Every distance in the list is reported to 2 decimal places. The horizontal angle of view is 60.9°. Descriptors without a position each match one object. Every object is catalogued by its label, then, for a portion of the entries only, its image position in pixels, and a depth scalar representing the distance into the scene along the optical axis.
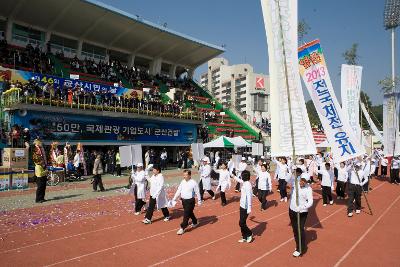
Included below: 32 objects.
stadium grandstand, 21.20
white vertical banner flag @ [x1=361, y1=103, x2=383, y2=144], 21.27
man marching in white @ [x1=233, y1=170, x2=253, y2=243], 8.16
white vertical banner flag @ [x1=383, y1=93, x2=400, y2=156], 17.51
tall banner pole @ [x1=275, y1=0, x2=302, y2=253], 7.32
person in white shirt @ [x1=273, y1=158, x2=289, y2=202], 14.11
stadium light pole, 43.10
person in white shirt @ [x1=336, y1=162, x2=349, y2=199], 13.34
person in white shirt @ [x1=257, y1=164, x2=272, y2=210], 12.42
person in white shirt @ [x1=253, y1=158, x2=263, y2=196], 12.82
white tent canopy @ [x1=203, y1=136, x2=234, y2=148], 25.06
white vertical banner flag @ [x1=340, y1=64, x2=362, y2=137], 14.67
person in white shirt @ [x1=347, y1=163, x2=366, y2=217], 11.24
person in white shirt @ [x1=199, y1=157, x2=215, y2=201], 13.90
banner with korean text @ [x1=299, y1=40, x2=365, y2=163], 10.94
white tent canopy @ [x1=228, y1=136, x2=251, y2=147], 25.67
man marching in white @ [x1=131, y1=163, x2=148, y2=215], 11.19
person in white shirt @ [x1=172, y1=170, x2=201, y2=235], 9.06
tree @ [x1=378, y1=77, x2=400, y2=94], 35.60
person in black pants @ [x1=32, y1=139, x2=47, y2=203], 13.05
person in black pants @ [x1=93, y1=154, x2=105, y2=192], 15.48
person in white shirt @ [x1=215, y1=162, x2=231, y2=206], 13.25
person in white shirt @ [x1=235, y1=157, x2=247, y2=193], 15.38
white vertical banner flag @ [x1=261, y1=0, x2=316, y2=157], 7.63
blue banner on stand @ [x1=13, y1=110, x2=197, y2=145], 20.81
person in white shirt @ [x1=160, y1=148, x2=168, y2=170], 27.19
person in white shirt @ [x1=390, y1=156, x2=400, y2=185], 19.63
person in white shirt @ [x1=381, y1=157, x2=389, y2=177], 22.45
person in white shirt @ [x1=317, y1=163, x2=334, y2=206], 12.84
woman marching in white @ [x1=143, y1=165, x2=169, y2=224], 10.04
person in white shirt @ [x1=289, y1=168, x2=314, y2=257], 7.43
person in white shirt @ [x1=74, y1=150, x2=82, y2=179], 20.06
